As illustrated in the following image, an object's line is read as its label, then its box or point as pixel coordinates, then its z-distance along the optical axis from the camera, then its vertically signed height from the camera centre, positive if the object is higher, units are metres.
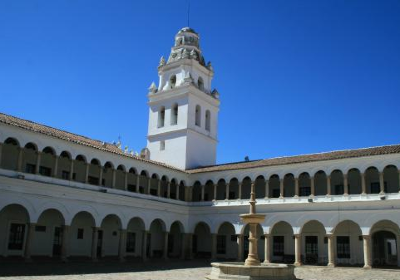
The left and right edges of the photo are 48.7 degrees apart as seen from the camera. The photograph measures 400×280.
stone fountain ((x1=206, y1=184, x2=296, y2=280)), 16.22 -1.11
